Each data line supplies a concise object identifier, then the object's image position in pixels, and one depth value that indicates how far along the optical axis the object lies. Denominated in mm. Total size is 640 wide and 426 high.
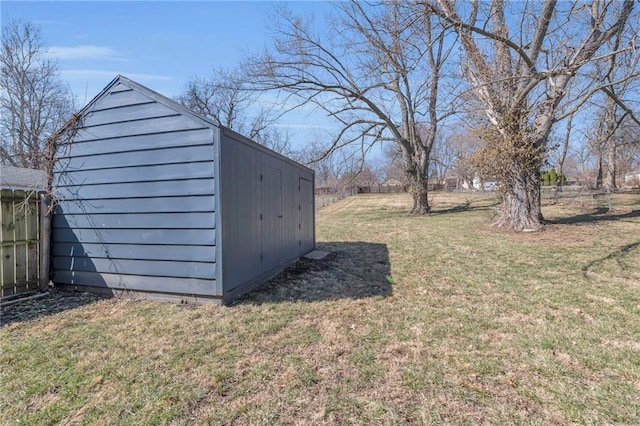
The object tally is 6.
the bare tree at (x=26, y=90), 18047
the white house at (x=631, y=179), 27459
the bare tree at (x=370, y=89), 12195
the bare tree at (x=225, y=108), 29177
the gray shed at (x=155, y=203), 4004
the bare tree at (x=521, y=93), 7859
